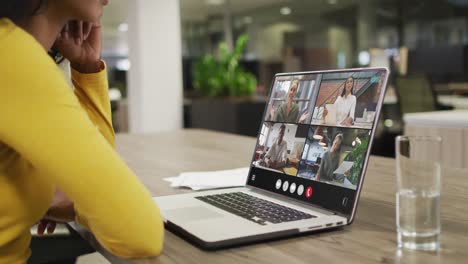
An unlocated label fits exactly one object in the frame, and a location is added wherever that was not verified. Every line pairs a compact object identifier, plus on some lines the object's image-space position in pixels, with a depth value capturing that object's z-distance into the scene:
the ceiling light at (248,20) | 8.22
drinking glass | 0.72
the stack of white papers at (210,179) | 1.18
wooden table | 0.70
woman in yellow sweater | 0.68
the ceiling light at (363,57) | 7.12
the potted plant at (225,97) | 4.83
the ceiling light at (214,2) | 8.42
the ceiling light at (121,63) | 14.70
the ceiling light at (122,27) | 12.32
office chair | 4.43
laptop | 0.81
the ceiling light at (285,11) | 7.90
